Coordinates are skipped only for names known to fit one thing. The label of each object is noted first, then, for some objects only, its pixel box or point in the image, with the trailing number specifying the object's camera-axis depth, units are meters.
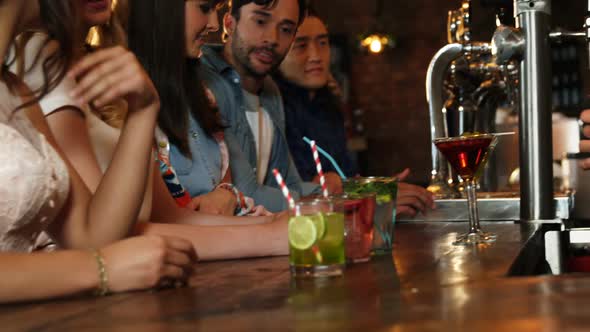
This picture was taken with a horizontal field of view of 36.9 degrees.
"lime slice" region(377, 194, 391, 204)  1.39
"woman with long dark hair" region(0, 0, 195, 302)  1.05
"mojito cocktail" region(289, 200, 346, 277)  1.12
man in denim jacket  2.75
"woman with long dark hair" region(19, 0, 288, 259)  1.42
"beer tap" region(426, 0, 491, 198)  2.26
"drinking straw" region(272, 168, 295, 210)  1.15
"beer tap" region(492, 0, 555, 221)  1.95
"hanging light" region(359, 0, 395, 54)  8.45
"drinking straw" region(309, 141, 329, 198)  1.27
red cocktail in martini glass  1.59
